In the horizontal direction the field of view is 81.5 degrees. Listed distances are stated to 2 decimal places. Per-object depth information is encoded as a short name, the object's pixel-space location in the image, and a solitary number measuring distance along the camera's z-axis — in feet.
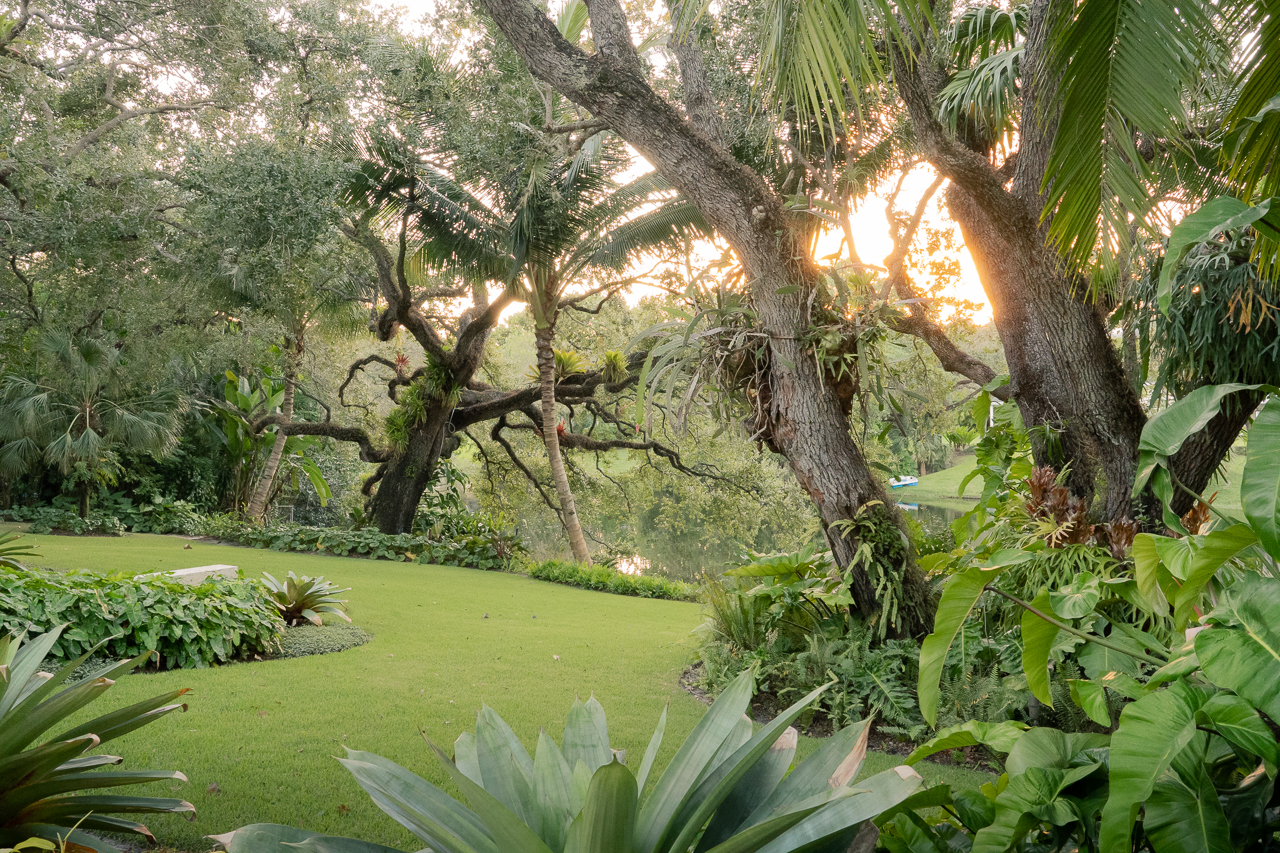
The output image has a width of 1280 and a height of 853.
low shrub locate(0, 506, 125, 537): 38.65
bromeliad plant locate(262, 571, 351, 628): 19.62
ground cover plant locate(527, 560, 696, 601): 33.91
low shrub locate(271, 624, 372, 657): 17.63
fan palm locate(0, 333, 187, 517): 35.68
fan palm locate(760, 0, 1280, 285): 7.86
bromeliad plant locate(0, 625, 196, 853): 6.44
